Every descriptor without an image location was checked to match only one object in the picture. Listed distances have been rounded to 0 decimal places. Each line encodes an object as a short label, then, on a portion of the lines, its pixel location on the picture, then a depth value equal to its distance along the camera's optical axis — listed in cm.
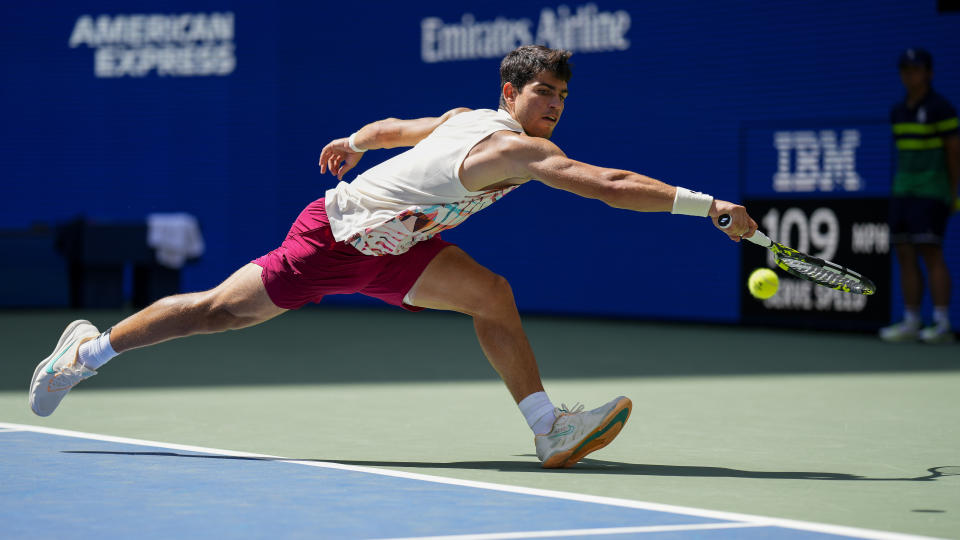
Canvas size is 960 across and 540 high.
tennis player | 1123
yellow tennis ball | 1286
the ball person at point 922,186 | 2455
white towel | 3372
